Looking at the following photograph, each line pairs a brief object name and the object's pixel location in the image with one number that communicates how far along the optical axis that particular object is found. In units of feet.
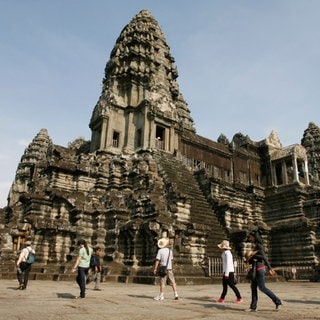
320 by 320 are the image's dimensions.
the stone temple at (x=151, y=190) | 64.08
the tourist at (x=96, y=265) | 40.09
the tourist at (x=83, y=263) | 29.81
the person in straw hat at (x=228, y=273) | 28.32
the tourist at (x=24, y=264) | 37.04
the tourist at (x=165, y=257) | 32.07
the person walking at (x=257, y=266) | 24.17
